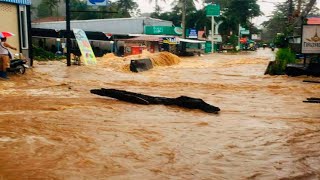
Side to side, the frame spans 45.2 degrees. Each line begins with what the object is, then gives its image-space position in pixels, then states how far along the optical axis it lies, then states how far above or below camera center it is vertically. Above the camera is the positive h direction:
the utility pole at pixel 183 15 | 54.26 +3.88
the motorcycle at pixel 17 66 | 14.41 -0.96
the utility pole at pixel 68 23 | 19.67 +0.95
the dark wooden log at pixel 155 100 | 8.62 -1.37
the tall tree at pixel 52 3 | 63.34 +6.38
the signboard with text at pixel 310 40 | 16.86 +0.17
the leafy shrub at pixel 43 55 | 29.33 -1.04
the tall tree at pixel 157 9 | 73.63 +6.46
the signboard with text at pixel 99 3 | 20.00 +2.02
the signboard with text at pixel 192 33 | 58.22 +1.46
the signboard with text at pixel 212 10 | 53.53 +4.58
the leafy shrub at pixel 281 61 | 18.17 -0.84
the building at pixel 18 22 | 16.62 +0.86
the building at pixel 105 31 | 37.22 +1.38
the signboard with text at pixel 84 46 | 21.19 -0.26
